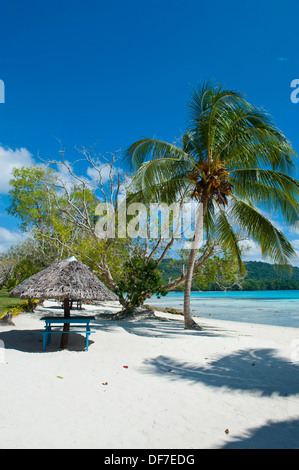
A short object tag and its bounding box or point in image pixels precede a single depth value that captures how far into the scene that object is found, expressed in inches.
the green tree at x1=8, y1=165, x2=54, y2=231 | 762.2
